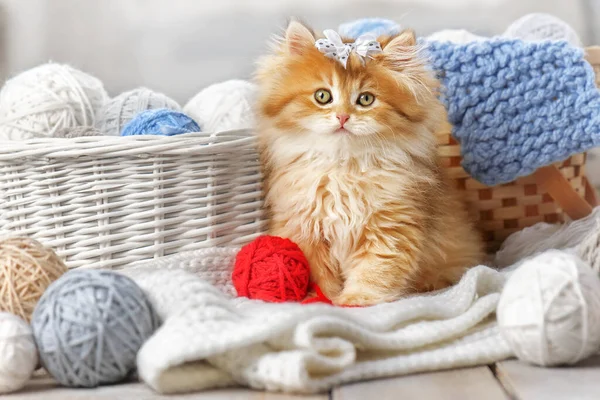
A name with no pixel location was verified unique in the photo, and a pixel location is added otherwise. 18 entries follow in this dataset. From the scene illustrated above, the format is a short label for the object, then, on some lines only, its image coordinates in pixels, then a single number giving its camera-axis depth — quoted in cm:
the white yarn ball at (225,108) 182
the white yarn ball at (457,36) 198
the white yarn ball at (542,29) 198
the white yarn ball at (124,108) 178
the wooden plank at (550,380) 96
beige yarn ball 115
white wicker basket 140
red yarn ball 138
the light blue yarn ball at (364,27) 176
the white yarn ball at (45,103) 171
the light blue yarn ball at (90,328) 102
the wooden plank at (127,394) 100
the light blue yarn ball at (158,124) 154
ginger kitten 140
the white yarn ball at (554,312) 102
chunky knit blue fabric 162
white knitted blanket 100
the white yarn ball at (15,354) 103
